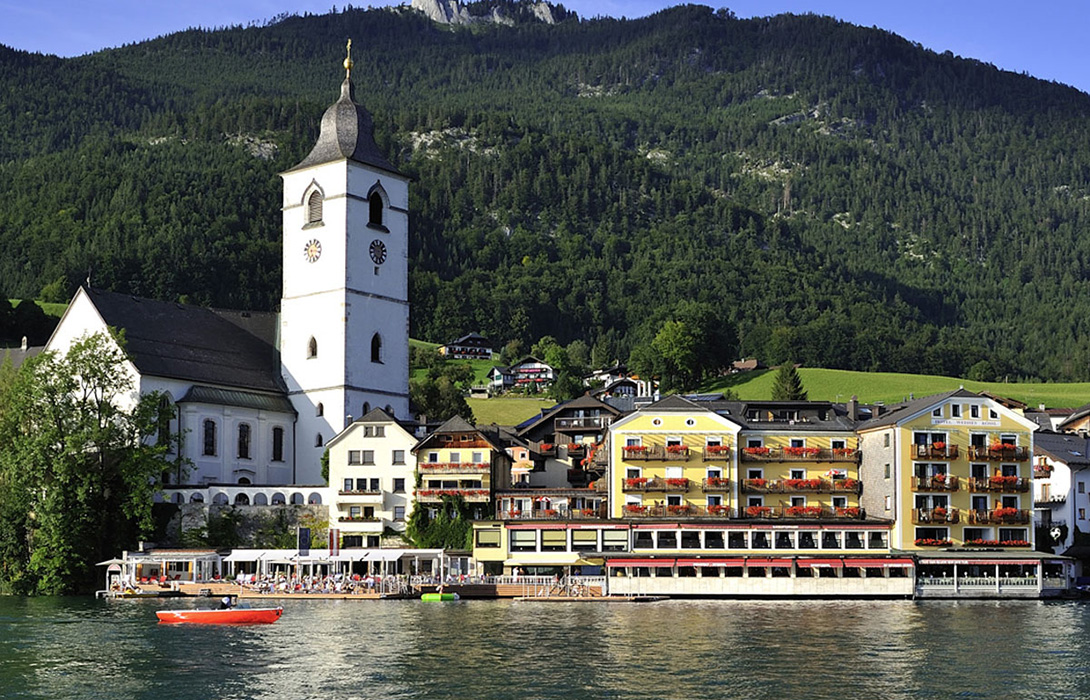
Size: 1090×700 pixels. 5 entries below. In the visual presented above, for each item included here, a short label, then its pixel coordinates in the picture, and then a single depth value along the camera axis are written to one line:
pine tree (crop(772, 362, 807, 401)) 154.88
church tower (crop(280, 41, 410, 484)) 106.81
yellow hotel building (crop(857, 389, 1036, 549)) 88.38
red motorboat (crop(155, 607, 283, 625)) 70.06
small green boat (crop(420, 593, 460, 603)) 83.62
